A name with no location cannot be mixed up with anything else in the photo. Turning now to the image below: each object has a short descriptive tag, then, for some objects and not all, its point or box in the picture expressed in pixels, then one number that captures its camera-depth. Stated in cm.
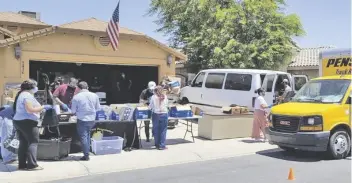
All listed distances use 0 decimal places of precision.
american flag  1402
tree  2111
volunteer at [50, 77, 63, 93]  1365
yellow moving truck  919
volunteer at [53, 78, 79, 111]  1162
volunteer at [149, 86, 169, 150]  1033
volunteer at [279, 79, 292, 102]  1339
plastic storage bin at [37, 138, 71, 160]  893
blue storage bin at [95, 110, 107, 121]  1029
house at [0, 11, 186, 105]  1402
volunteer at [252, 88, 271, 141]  1164
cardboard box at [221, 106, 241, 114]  1227
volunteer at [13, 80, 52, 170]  798
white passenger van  1403
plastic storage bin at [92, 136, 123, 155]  970
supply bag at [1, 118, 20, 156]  838
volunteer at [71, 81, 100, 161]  894
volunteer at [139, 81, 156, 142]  1177
